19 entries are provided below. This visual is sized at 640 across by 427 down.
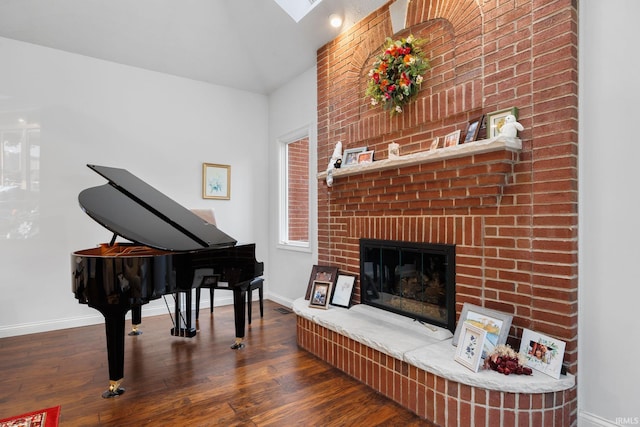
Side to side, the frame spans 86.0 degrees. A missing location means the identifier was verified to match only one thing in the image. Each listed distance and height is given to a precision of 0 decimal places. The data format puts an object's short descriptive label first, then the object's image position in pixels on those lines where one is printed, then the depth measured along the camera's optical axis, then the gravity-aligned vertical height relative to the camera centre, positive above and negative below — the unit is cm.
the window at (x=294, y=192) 476 +31
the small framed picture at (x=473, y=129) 221 +55
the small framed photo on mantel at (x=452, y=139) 234 +51
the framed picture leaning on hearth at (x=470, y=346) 183 -74
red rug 195 -119
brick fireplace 184 +28
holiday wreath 263 +111
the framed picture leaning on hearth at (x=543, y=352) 177 -75
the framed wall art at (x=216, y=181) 452 +44
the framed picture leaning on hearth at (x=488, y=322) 194 -66
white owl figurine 197 +49
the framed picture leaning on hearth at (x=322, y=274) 328 -59
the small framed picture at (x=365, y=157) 305 +51
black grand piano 221 -32
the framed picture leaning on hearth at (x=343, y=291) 315 -72
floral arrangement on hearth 177 -78
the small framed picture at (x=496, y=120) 207 +57
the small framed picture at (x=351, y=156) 320 +55
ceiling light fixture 320 +184
